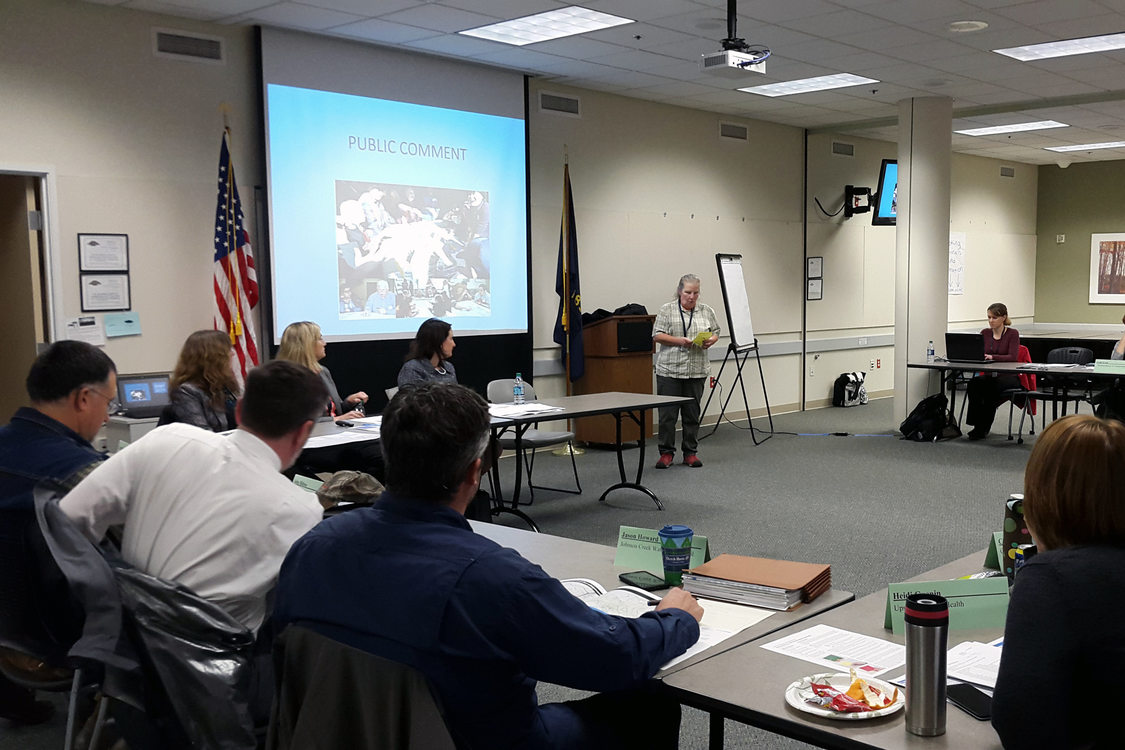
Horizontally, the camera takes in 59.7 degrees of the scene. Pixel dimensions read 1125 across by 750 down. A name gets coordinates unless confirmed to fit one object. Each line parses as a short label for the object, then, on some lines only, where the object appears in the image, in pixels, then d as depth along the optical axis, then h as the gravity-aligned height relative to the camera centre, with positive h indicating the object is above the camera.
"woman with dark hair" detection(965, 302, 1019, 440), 9.12 -0.88
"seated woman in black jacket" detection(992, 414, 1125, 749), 1.43 -0.47
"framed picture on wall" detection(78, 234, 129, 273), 5.80 +0.25
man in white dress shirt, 2.12 -0.48
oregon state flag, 8.44 -0.04
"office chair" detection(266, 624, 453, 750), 1.49 -0.63
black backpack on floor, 9.13 -1.24
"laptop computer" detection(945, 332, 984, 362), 8.80 -0.53
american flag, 6.25 +0.12
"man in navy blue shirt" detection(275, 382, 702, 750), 1.53 -0.49
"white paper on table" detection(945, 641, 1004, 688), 1.76 -0.70
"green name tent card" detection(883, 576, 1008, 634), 2.03 -0.65
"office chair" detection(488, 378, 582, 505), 6.41 -0.96
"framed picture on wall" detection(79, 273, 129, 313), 5.83 +0.01
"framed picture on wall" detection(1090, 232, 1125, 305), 14.28 +0.29
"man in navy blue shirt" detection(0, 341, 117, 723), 2.28 -0.38
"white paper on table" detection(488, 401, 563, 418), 5.73 -0.71
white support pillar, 9.46 +0.55
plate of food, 1.62 -0.69
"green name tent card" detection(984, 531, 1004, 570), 2.37 -0.66
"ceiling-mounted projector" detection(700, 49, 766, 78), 5.47 +1.29
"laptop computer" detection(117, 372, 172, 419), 5.65 -0.59
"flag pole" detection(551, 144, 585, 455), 8.43 +0.32
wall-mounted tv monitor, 11.61 +1.11
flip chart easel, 9.13 -0.16
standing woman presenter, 7.82 -0.54
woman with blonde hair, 5.40 -0.30
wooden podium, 8.60 -0.63
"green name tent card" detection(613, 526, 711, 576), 2.43 -0.66
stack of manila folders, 2.21 -0.67
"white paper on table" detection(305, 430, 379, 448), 4.75 -0.72
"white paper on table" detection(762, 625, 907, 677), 1.85 -0.71
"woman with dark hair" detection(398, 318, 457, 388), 5.78 -0.36
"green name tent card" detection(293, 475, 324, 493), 3.12 -0.61
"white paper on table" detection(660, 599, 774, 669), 1.99 -0.71
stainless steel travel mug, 1.54 -0.59
